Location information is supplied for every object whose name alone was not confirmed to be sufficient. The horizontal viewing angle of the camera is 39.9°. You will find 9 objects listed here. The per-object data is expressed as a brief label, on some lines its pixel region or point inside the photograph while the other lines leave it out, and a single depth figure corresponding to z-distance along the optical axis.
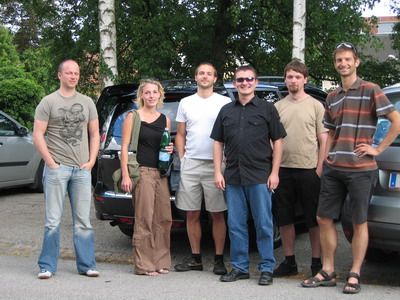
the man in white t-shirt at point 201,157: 5.04
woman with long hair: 5.04
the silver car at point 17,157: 9.58
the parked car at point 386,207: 4.22
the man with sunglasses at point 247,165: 4.70
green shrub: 14.86
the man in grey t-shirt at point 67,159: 4.85
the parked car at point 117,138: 5.42
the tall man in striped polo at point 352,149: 4.28
